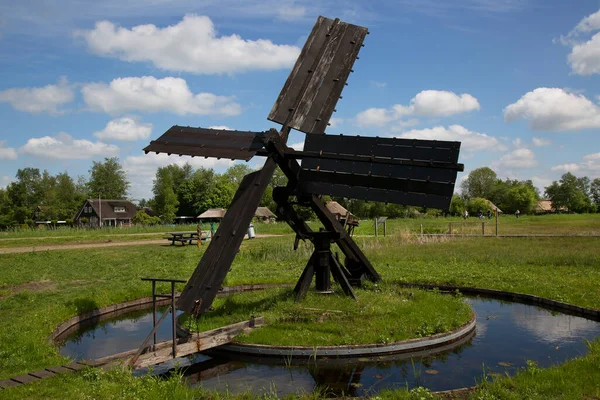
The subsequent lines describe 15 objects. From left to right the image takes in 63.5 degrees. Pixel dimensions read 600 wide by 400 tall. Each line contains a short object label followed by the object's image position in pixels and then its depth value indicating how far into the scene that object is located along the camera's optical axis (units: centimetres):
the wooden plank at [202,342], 730
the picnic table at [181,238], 3149
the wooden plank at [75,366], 678
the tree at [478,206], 8912
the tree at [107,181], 11231
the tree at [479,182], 11762
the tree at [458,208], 8694
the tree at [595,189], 12700
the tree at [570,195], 10781
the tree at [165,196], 9538
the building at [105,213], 8800
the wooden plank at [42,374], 666
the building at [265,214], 7659
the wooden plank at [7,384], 634
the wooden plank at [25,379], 650
